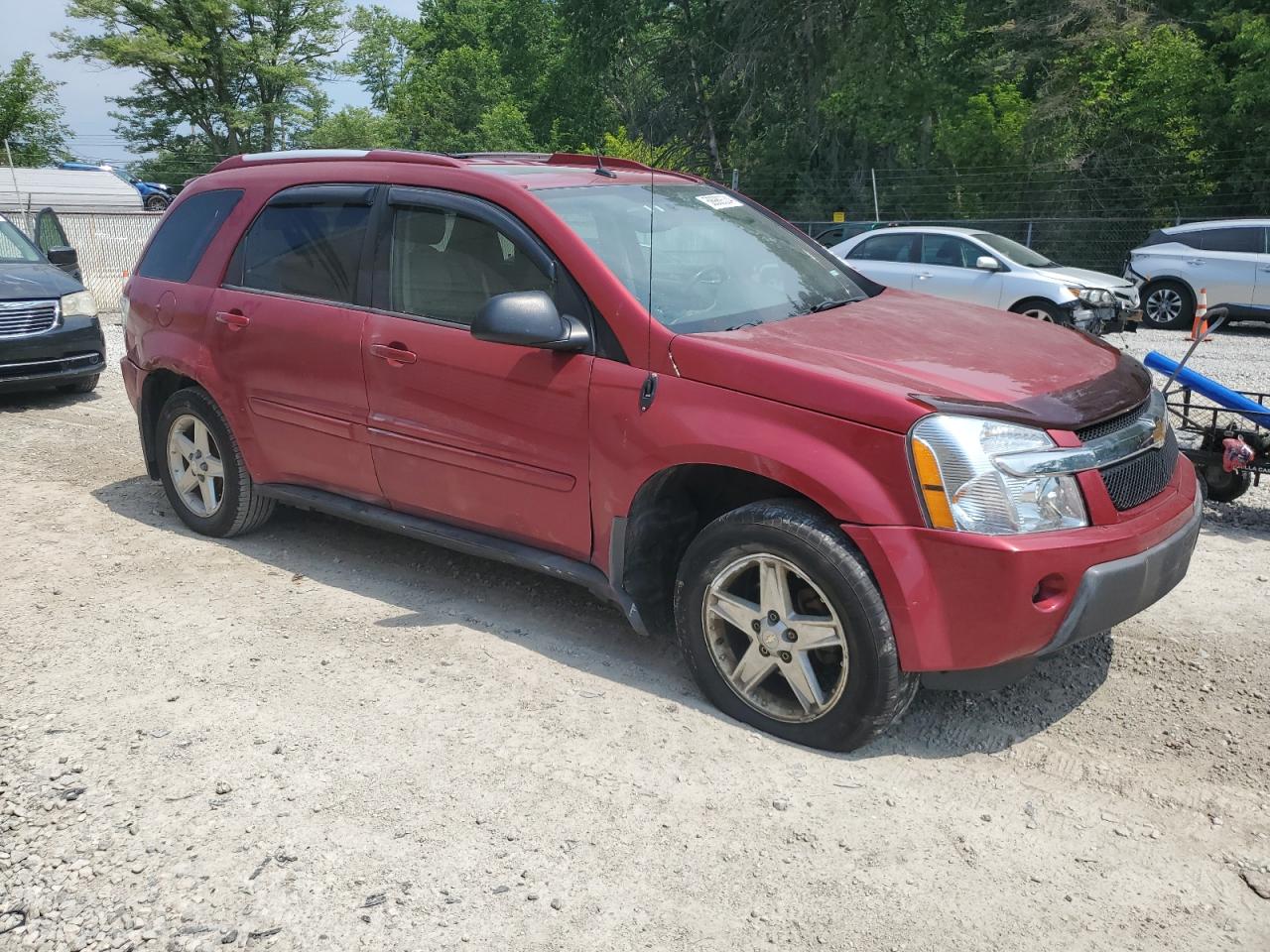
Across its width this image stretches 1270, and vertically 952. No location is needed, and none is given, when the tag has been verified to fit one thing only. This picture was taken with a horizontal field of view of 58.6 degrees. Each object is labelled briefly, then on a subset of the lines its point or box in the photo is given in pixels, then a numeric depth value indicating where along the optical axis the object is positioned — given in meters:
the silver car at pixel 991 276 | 13.59
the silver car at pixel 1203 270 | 14.84
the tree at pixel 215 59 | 44.75
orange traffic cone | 6.13
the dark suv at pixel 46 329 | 9.27
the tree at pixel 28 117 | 42.91
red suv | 3.38
